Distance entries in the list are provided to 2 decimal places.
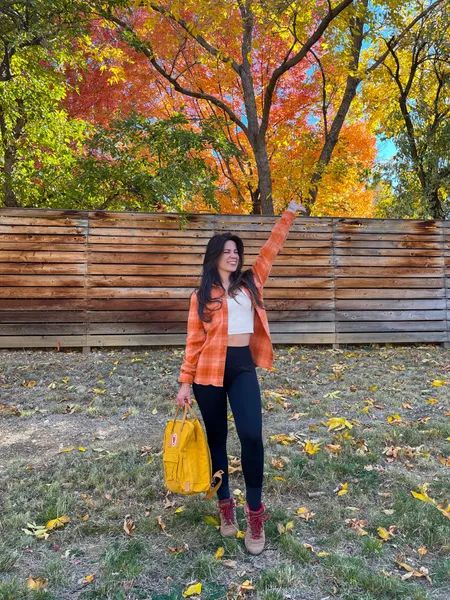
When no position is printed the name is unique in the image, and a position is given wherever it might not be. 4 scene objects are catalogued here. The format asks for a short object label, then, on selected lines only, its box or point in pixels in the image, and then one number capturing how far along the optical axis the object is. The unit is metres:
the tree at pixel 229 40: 7.11
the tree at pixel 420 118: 9.94
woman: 2.55
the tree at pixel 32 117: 7.28
